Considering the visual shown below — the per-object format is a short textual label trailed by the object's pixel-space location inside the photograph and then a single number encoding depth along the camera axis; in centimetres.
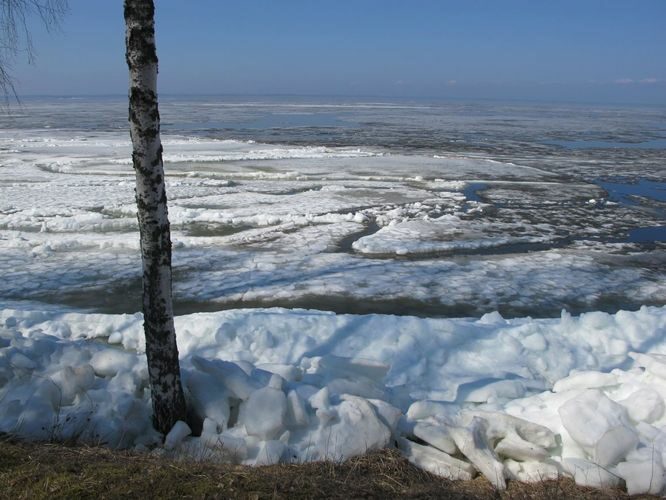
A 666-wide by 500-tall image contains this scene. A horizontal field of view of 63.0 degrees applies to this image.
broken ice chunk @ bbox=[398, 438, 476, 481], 383
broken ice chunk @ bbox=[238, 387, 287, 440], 407
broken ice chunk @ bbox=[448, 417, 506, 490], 375
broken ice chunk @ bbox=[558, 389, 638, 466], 379
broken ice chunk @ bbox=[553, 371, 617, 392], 490
